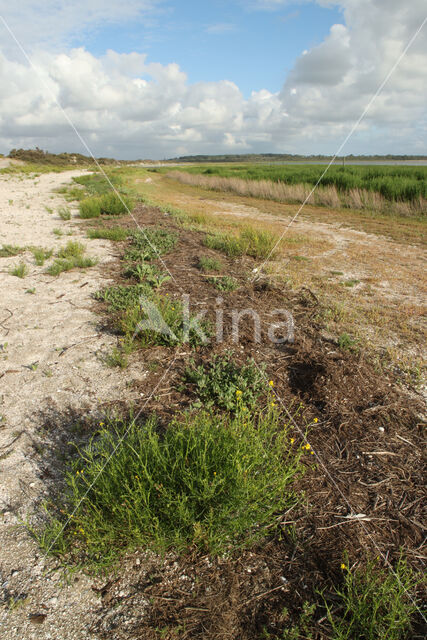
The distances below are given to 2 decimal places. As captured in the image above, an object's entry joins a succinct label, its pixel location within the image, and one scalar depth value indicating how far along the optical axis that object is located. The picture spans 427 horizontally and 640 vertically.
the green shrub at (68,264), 5.68
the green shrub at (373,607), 1.47
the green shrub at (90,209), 10.28
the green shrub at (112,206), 10.49
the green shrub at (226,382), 2.80
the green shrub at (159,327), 3.60
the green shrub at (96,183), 15.53
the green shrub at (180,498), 1.77
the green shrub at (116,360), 3.24
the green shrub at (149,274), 5.12
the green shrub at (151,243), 6.38
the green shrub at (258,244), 7.08
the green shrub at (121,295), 4.30
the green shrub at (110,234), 7.71
